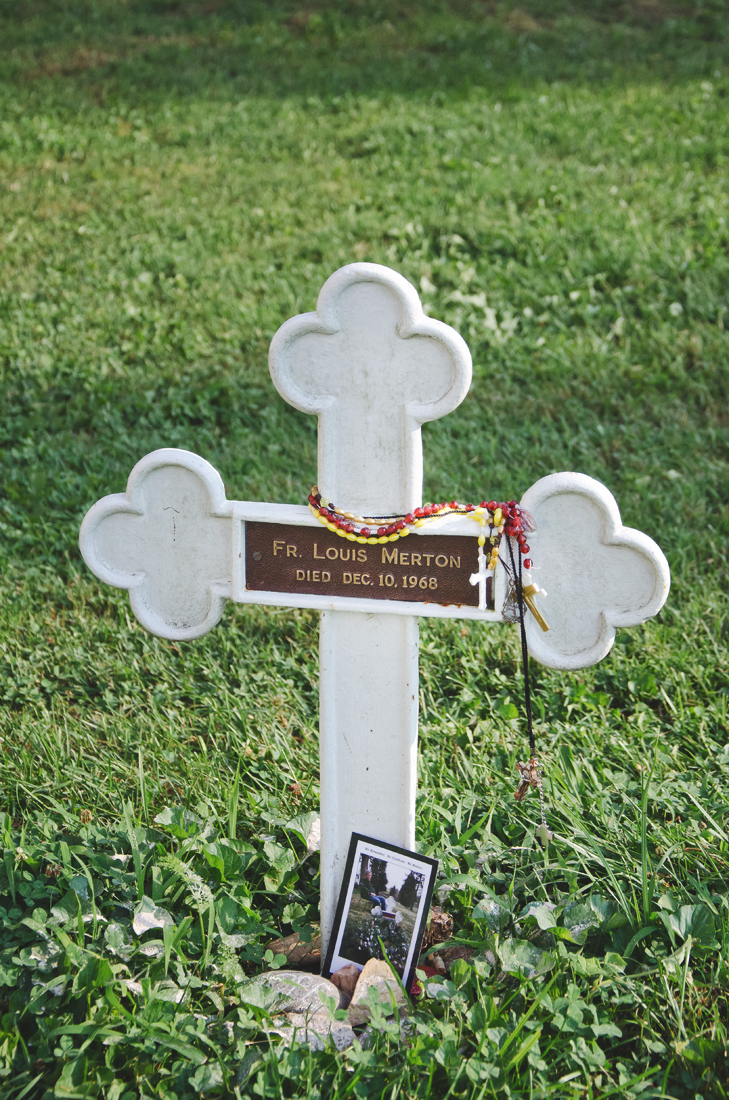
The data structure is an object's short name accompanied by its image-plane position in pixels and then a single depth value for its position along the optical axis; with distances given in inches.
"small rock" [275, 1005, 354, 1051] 97.9
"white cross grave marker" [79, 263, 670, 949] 99.1
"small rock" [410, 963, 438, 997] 101.1
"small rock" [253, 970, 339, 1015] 99.6
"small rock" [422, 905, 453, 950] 103.8
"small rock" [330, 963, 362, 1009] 101.5
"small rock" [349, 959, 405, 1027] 99.5
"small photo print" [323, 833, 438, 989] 101.5
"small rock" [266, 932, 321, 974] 103.7
